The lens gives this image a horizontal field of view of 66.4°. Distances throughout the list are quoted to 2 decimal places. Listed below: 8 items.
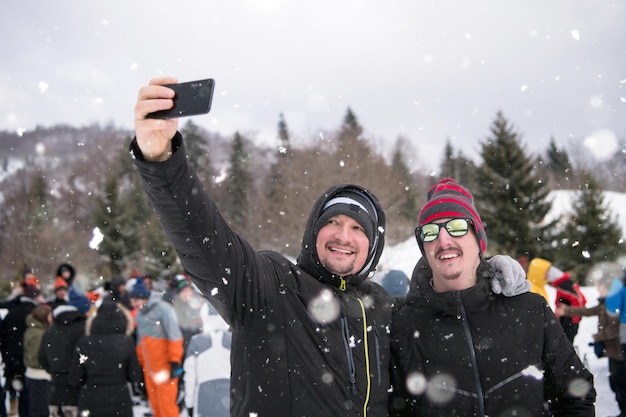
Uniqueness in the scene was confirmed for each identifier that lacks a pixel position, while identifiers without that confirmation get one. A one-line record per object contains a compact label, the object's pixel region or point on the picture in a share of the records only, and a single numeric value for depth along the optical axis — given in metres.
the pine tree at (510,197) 23.98
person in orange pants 6.43
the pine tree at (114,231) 33.38
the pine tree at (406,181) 36.19
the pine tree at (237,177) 41.74
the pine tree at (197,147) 43.72
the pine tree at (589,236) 24.11
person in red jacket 7.77
